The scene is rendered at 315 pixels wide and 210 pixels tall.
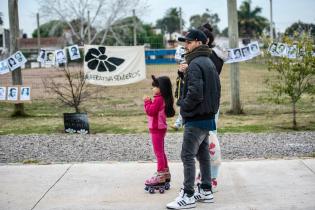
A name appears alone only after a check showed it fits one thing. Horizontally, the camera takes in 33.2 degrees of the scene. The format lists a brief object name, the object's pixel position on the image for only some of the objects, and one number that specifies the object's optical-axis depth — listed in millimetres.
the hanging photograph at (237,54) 12586
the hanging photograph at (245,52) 12594
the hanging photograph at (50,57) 13109
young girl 6047
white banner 13461
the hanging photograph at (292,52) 10477
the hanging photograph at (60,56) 13051
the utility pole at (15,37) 13219
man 5352
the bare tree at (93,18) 52397
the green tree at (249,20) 101188
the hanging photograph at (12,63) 12898
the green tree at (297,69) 10273
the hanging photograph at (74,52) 13242
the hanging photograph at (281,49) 10773
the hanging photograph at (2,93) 12664
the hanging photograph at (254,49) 12602
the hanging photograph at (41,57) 12992
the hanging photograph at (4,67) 12844
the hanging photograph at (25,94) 12773
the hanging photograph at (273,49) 11570
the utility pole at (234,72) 12852
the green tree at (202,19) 84662
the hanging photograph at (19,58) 12930
